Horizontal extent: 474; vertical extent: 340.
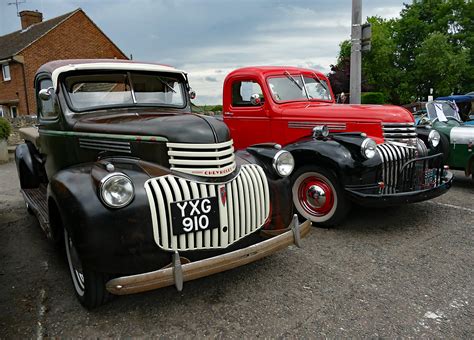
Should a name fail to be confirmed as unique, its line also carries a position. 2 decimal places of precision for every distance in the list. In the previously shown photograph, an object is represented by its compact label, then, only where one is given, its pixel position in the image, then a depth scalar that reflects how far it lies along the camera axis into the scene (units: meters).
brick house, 21.81
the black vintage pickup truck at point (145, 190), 2.55
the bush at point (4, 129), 10.63
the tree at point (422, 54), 28.43
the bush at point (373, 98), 22.58
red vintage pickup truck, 4.35
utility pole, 7.93
